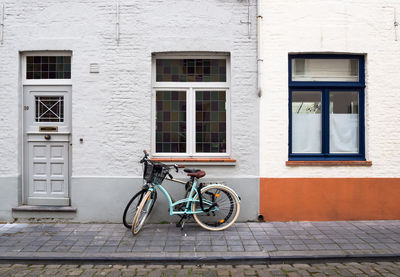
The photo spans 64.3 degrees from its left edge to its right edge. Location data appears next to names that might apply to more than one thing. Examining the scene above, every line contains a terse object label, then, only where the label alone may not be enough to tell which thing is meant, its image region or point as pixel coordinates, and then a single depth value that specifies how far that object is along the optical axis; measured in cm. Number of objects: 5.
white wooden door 642
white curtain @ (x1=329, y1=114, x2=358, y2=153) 659
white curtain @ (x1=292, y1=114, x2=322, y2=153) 655
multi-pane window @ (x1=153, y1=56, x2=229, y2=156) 651
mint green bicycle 559
